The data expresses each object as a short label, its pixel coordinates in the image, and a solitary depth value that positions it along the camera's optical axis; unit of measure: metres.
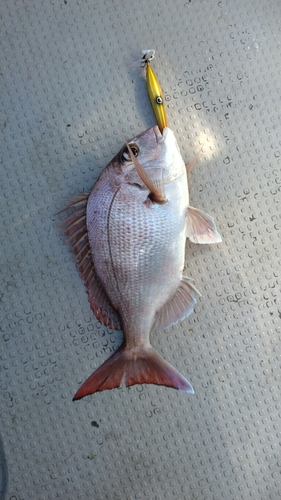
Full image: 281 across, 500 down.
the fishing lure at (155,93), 0.47
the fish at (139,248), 0.41
